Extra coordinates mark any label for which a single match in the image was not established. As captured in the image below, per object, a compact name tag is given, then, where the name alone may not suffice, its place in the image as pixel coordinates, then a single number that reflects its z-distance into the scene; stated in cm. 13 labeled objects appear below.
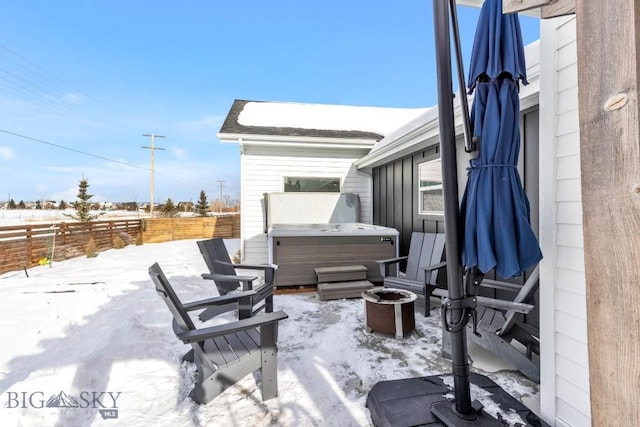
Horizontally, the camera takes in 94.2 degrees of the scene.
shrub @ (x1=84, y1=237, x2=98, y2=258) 801
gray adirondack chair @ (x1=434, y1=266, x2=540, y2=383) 210
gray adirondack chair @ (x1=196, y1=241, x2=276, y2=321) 299
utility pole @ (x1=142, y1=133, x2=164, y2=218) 1889
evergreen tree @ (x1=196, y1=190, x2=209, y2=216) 1893
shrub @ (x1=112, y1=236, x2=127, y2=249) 978
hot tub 455
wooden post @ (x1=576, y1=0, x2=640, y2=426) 69
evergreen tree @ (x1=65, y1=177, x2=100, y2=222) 1225
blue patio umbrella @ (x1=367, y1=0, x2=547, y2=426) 139
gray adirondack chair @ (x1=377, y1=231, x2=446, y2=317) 345
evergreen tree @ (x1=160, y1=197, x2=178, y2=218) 1542
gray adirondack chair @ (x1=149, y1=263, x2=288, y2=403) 177
